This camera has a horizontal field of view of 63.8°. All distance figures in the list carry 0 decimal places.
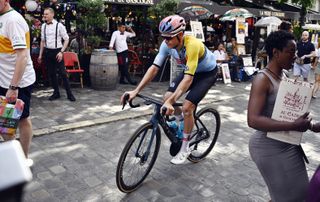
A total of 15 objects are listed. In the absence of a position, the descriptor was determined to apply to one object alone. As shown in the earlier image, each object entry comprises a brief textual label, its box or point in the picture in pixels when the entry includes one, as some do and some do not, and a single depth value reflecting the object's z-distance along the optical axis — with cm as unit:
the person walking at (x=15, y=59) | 244
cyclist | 262
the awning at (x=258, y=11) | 871
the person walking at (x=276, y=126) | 173
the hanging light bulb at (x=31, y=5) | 654
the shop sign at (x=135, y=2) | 693
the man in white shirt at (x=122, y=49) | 722
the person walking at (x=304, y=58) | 733
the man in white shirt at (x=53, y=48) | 542
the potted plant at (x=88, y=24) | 649
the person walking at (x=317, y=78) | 702
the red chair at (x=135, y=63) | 846
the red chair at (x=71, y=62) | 661
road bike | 256
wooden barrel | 639
